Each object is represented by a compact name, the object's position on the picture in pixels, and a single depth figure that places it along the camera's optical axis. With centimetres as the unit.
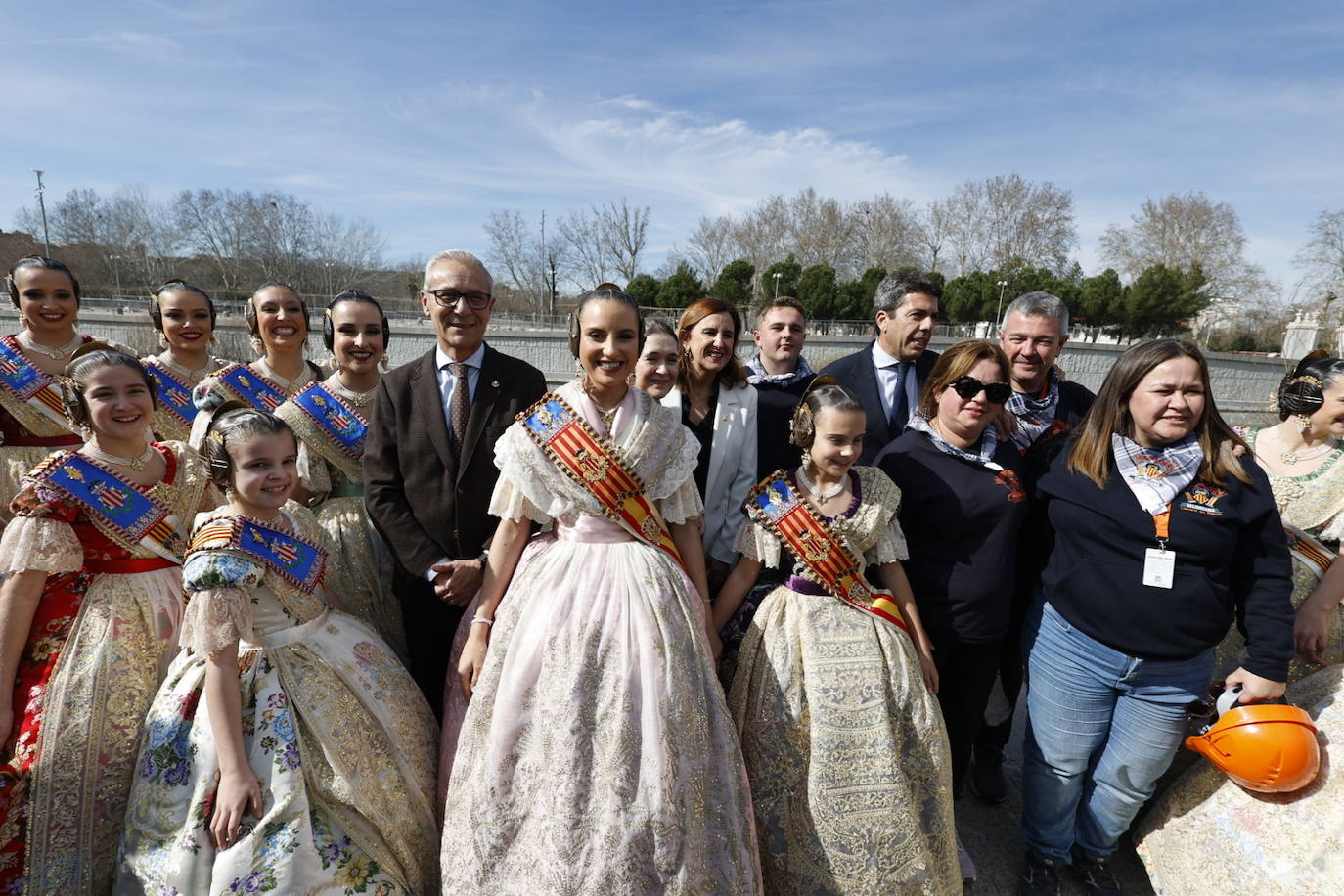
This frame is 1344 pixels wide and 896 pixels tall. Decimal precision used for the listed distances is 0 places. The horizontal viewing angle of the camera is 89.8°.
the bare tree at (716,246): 6391
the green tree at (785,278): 4012
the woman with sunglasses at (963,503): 310
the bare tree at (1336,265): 4501
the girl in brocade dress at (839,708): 264
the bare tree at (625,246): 6141
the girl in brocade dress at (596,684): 237
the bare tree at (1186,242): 5481
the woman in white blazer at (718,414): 345
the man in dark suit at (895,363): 406
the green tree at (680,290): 3769
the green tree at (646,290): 3850
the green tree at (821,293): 3872
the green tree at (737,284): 3956
